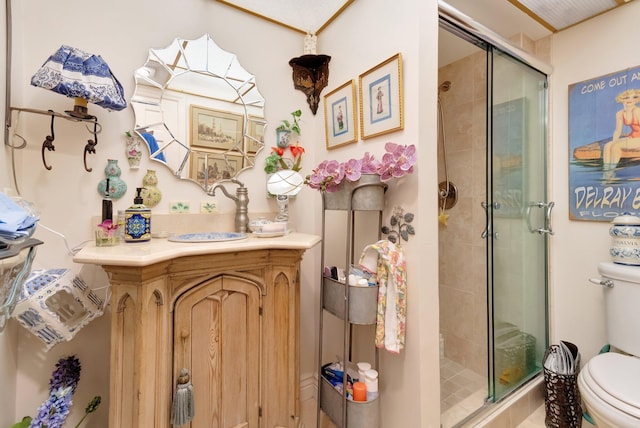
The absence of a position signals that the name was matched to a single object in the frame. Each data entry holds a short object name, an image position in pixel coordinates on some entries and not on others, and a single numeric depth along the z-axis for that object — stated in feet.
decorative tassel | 3.18
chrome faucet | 4.67
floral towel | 3.70
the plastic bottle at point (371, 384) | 3.91
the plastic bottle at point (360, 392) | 3.89
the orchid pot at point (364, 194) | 3.85
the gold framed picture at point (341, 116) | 4.84
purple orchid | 3.64
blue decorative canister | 4.41
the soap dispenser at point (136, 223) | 3.48
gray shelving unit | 3.82
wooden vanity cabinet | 3.04
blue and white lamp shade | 3.17
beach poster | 4.74
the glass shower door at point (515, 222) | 5.21
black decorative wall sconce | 5.49
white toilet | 3.28
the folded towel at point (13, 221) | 1.34
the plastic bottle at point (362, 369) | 4.03
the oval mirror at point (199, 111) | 4.29
